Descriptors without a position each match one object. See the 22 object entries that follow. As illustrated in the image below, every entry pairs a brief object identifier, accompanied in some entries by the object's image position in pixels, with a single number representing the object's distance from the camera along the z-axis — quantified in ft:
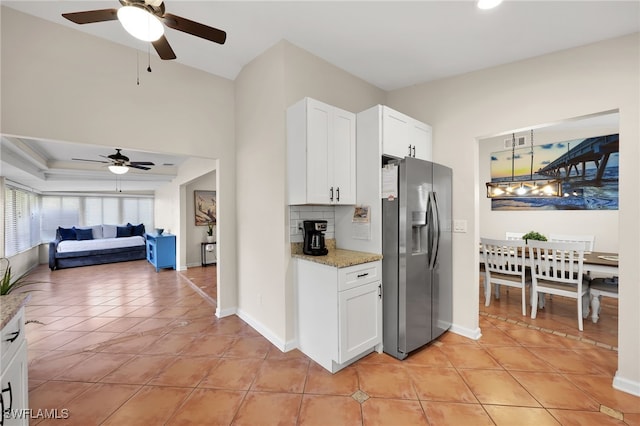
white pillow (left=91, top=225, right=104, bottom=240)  27.07
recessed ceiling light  6.09
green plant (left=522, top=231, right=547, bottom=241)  12.31
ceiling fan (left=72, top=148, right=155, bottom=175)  13.93
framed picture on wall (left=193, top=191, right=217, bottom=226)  22.34
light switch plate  9.56
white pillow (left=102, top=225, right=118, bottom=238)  27.63
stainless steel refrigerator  7.91
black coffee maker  8.34
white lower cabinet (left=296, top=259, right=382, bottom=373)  7.16
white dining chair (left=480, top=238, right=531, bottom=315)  11.05
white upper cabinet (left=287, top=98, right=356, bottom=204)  7.85
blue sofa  22.12
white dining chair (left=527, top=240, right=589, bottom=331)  9.76
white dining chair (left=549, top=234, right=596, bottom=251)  13.50
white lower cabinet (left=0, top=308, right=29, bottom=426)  3.89
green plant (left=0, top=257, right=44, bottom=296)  4.88
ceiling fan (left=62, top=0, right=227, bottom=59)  4.86
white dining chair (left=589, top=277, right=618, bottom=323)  9.93
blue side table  20.47
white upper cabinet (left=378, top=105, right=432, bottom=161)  8.42
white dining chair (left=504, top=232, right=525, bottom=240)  15.31
